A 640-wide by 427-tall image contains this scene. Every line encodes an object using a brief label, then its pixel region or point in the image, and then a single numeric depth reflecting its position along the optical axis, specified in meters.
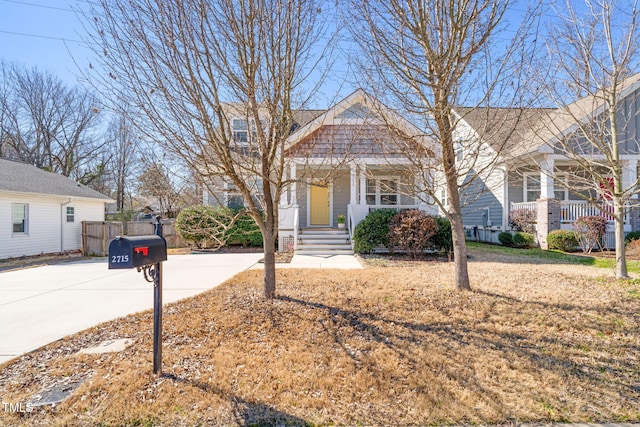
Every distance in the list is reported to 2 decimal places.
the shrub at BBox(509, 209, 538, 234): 12.61
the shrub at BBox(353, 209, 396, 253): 10.15
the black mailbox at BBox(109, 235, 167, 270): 2.42
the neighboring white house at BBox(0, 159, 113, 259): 12.49
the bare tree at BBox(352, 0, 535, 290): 4.10
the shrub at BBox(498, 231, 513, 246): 13.25
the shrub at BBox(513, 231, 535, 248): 12.27
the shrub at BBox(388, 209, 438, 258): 9.49
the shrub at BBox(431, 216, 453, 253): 9.94
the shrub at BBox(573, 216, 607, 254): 11.02
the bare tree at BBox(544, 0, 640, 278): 5.71
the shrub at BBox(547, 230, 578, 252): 11.07
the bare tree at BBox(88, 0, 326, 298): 3.70
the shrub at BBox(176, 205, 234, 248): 11.92
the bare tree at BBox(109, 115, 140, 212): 29.81
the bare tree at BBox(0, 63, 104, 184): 24.77
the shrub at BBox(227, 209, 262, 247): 12.47
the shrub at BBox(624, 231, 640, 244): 11.11
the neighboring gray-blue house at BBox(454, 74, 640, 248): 10.02
